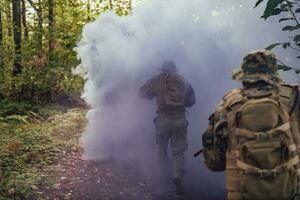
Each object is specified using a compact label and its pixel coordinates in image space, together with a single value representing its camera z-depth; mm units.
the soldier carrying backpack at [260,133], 3408
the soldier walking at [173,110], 7859
